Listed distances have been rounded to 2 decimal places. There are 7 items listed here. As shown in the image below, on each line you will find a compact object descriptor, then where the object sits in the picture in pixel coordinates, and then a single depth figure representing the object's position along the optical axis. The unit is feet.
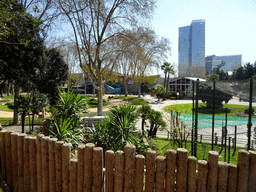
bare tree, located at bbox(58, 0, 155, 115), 37.17
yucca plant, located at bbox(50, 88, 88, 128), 16.92
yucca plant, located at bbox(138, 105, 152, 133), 24.56
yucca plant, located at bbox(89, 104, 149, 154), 14.35
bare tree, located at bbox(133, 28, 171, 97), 41.04
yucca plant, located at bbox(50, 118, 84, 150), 14.73
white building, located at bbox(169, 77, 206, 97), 129.08
